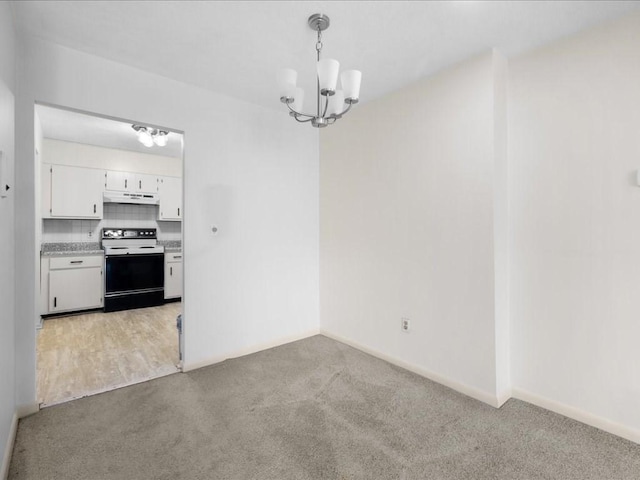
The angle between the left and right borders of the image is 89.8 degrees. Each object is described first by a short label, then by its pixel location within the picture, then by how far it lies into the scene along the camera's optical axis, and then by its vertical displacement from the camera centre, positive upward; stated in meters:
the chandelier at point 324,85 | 1.68 +0.87
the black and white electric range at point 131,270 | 4.83 -0.45
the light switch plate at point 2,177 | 1.52 +0.31
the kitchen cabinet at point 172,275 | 5.36 -0.57
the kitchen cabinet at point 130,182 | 5.05 +0.97
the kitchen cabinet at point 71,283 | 4.44 -0.60
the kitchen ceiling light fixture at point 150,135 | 3.94 +1.34
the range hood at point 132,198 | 5.04 +0.71
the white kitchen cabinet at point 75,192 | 4.62 +0.74
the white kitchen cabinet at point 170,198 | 5.57 +0.76
